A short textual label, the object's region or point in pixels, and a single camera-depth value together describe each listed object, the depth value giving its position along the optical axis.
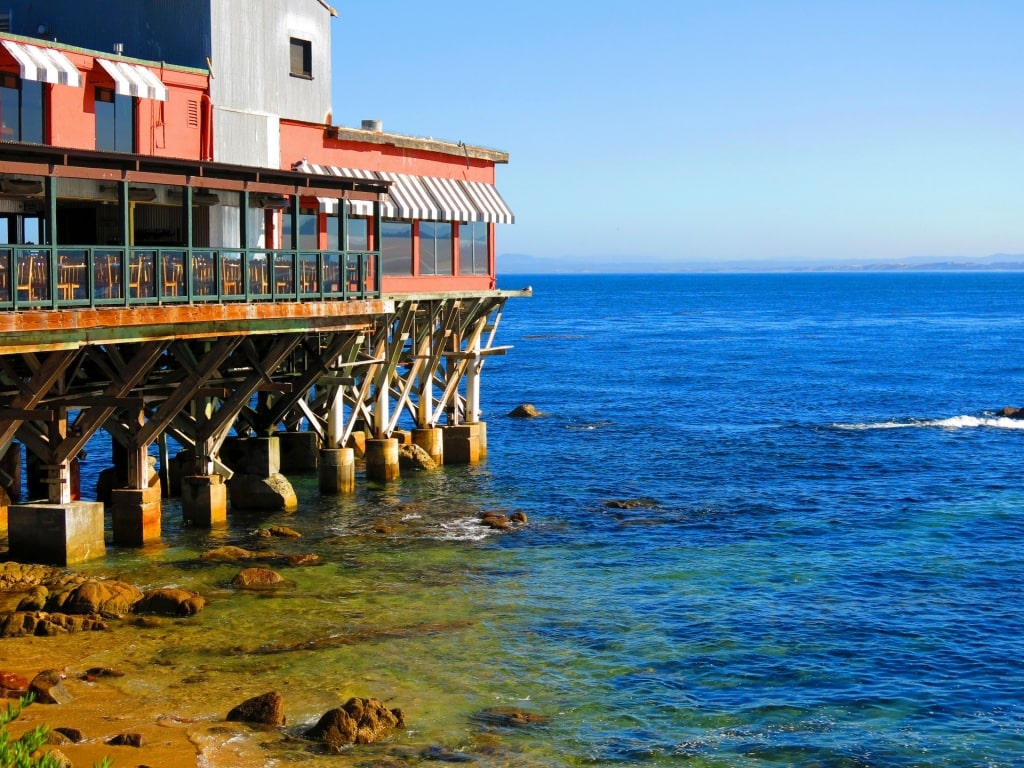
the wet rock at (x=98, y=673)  19.14
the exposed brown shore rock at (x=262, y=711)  17.58
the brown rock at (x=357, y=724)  17.03
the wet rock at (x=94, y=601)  22.06
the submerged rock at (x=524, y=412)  57.84
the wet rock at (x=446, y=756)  16.69
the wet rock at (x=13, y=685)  17.97
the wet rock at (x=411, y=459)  38.69
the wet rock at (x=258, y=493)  32.19
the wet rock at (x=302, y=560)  26.59
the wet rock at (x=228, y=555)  26.48
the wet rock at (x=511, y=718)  18.17
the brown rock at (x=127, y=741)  16.56
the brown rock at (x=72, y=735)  16.62
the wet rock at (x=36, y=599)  22.11
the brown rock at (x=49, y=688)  17.89
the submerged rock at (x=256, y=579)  24.42
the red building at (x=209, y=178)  23.75
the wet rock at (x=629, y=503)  34.72
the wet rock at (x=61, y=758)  14.59
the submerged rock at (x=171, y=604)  22.50
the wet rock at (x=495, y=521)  31.19
